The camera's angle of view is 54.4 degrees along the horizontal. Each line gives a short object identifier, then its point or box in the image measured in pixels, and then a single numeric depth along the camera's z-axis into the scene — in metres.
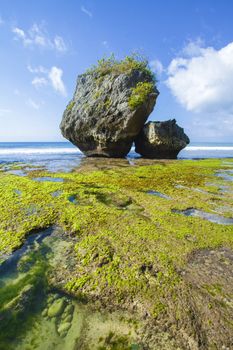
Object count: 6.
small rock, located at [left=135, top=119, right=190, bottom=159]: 22.72
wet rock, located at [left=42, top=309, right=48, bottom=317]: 3.02
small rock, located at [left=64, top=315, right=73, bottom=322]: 2.95
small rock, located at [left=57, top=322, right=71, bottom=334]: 2.81
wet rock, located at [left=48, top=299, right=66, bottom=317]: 3.05
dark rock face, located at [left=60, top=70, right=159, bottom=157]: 21.70
